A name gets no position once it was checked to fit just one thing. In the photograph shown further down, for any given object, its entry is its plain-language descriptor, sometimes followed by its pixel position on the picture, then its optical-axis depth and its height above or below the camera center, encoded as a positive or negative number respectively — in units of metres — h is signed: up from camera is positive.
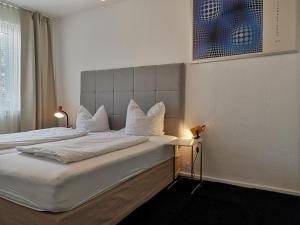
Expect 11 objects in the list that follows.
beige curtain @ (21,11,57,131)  3.76 +0.52
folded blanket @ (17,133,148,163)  1.68 -0.39
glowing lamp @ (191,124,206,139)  2.77 -0.33
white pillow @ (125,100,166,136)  2.92 -0.24
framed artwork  2.41 +0.89
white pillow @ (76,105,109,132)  3.33 -0.26
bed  1.40 -0.59
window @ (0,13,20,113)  3.51 +0.57
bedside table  2.52 -0.53
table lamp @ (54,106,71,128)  3.72 -0.18
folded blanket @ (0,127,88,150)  2.28 -0.40
